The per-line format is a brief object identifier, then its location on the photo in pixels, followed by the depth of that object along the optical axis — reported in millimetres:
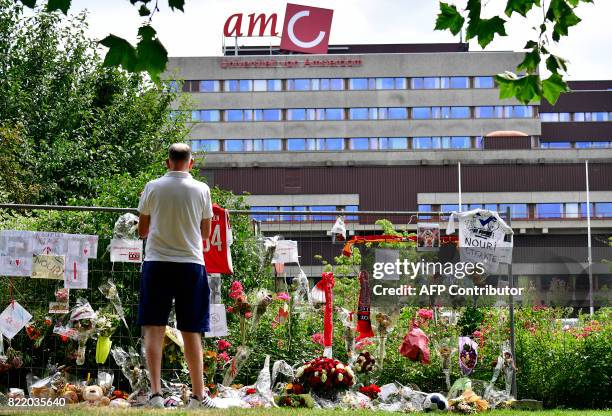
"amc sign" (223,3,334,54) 78750
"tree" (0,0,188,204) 26469
